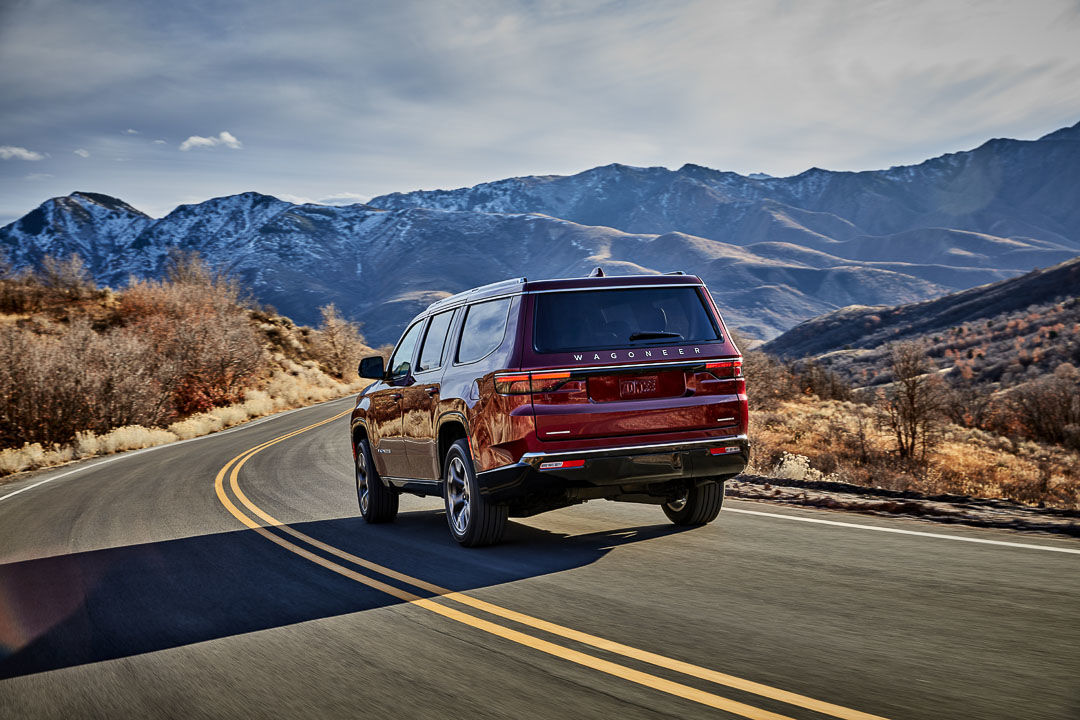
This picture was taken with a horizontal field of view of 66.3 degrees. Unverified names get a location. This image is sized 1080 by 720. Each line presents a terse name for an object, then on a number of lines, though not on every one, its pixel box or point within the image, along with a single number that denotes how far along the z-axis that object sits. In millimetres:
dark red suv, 6164
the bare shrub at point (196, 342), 36062
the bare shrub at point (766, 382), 36094
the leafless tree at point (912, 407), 22297
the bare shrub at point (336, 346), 67562
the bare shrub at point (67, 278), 55069
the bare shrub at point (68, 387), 24188
